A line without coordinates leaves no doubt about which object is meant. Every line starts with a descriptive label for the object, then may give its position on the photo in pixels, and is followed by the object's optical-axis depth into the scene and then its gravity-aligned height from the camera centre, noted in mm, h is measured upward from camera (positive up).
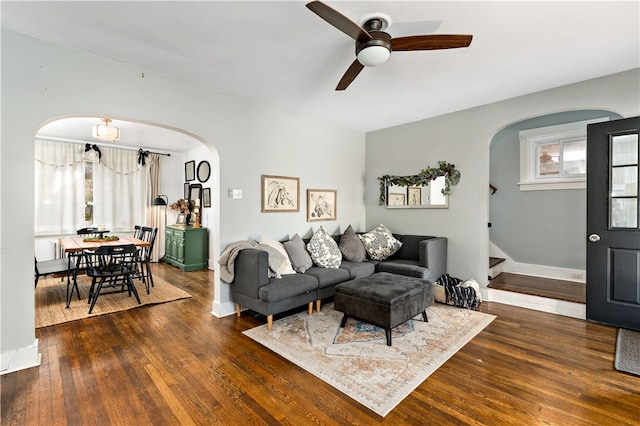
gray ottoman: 2762 -866
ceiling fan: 2041 +1230
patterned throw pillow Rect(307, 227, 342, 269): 3982 -550
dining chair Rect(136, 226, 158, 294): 4508 -556
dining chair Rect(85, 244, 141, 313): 3754 -753
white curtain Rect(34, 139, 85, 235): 5488 +443
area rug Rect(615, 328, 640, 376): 2373 -1224
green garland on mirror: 4443 +547
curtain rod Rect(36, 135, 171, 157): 5541 +1366
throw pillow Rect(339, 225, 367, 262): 4434 -557
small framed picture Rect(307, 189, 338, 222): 4684 +107
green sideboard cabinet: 5922 -743
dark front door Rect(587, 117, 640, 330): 3029 -119
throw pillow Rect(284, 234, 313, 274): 3775 -576
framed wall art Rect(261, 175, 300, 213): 4070 +247
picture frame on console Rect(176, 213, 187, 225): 6695 -187
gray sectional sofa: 3165 -791
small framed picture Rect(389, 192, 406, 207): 5062 +217
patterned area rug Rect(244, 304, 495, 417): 2164 -1252
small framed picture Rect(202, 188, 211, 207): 6273 +296
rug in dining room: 3479 -1219
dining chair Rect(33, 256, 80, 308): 3844 -769
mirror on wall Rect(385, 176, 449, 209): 4602 +250
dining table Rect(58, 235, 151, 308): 3935 -486
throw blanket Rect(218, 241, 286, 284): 3414 -569
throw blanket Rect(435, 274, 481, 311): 3764 -1072
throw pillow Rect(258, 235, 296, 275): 3541 -508
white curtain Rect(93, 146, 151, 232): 6134 +437
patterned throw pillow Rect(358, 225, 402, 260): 4559 -505
